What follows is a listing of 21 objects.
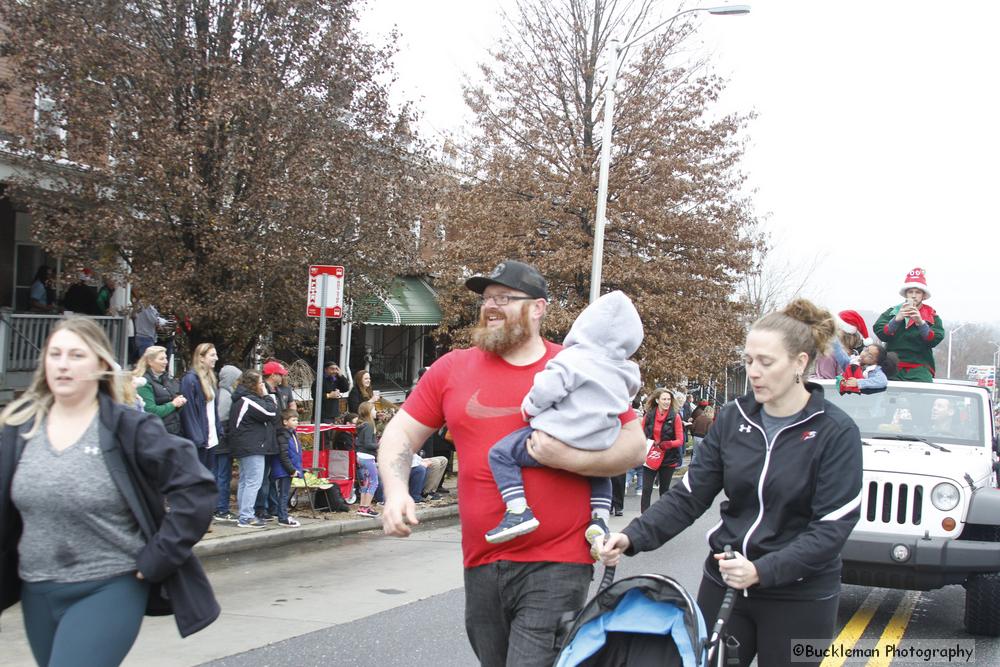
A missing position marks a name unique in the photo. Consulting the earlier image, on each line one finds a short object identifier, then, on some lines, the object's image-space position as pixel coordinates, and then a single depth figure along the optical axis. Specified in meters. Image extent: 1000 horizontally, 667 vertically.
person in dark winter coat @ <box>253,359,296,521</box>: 11.72
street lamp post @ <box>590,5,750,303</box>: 19.17
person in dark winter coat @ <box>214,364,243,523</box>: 11.60
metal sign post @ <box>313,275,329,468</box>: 12.32
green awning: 23.35
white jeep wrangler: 6.85
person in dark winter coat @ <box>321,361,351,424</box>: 16.42
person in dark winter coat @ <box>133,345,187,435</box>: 10.48
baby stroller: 3.12
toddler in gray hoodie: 3.43
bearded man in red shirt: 3.46
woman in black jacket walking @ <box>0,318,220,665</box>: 3.42
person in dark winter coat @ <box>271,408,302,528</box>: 11.68
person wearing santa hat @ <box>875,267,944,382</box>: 8.21
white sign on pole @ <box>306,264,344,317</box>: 12.27
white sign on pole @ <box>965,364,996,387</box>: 60.88
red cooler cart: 13.29
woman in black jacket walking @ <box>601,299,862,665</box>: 3.32
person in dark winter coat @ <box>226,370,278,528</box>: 11.30
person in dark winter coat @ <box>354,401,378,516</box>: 13.13
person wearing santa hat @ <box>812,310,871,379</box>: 7.53
